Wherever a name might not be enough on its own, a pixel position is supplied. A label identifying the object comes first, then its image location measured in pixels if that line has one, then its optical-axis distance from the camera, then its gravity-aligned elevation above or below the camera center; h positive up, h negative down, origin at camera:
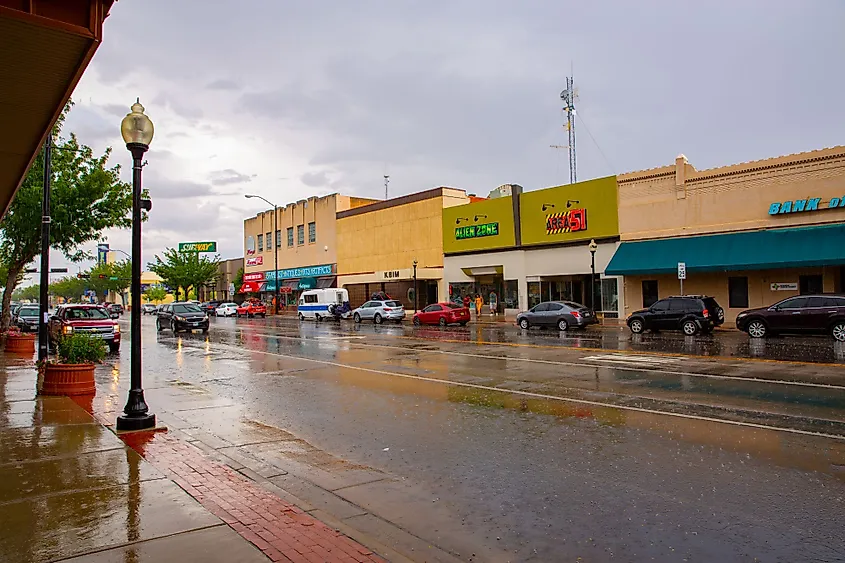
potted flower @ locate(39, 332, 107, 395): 12.12 -1.09
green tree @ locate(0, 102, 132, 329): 20.58 +3.80
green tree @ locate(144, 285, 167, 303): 104.62 +3.38
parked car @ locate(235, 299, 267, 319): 56.19 +0.16
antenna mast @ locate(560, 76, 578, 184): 52.69 +16.80
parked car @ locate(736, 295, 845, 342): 20.47 -0.64
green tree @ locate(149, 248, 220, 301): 75.94 +5.32
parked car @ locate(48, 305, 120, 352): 21.30 -0.25
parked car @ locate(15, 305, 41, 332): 33.25 -0.11
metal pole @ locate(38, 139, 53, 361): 16.12 +1.47
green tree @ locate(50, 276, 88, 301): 125.76 +5.96
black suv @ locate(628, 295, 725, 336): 24.18 -0.58
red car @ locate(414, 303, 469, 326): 34.38 -0.42
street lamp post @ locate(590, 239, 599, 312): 31.66 +1.81
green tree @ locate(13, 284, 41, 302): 175.38 +6.71
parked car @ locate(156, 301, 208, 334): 32.53 -0.24
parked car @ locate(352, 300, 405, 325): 39.69 -0.19
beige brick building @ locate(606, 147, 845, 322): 25.81 +3.27
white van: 46.09 +0.37
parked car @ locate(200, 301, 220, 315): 64.14 +0.51
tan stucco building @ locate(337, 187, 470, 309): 44.78 +4.87
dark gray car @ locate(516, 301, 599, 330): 28.97 -0.56
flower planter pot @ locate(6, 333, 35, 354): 21.42 -0.97
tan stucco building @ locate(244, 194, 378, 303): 56.81 +6.52
